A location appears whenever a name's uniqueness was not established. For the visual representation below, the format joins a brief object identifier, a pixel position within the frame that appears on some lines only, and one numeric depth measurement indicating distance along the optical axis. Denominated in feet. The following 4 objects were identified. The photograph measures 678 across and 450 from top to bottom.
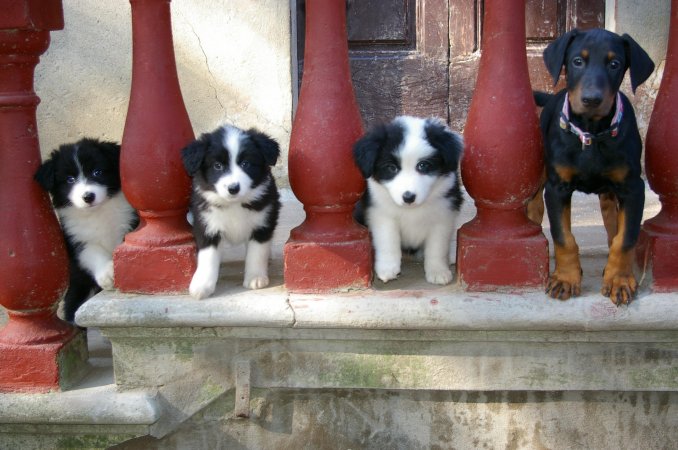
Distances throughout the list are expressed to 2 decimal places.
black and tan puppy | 9.18
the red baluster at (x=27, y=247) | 9.54
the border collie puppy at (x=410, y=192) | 9.95
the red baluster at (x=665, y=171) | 9.32
